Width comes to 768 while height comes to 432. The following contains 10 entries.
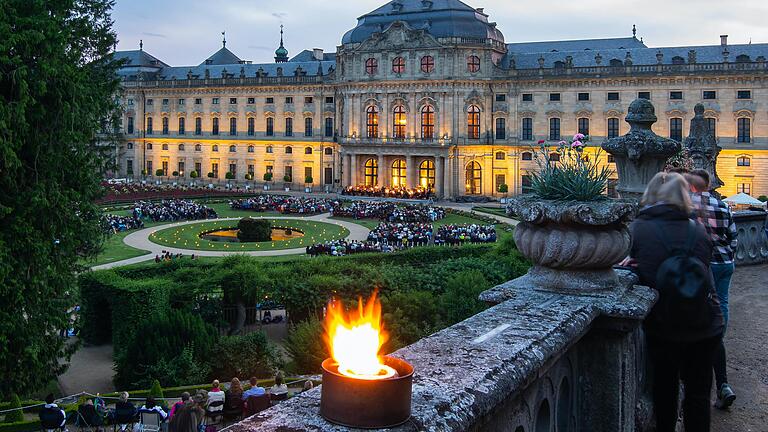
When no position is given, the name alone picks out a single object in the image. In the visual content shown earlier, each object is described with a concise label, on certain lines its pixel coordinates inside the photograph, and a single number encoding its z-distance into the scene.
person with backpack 4.61
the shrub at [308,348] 16.91
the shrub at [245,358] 17.27
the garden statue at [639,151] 9.49
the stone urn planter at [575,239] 4.70
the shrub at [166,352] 16.70
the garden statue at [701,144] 16.28
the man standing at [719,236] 6.36
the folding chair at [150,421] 12.02
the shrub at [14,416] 12.98
